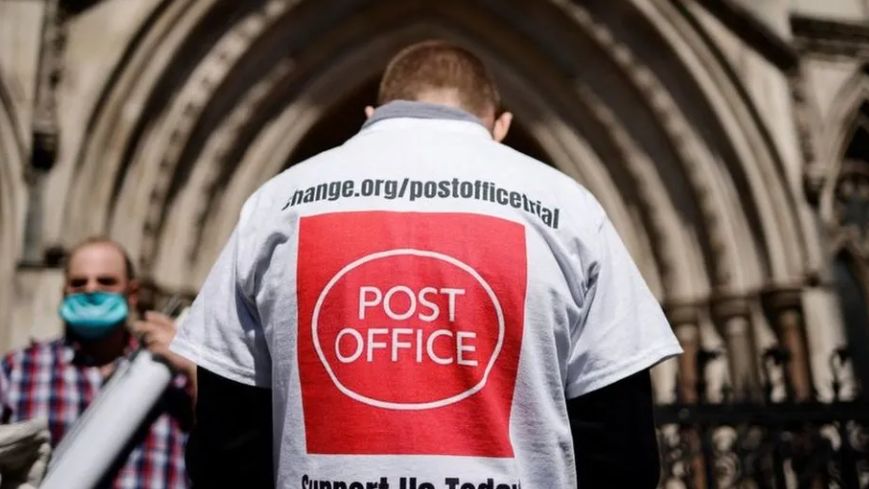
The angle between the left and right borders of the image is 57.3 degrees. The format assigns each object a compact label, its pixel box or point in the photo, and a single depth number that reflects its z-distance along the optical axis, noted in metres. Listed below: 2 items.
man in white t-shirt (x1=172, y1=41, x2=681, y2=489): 1.06
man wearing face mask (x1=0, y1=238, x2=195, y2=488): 2.10
